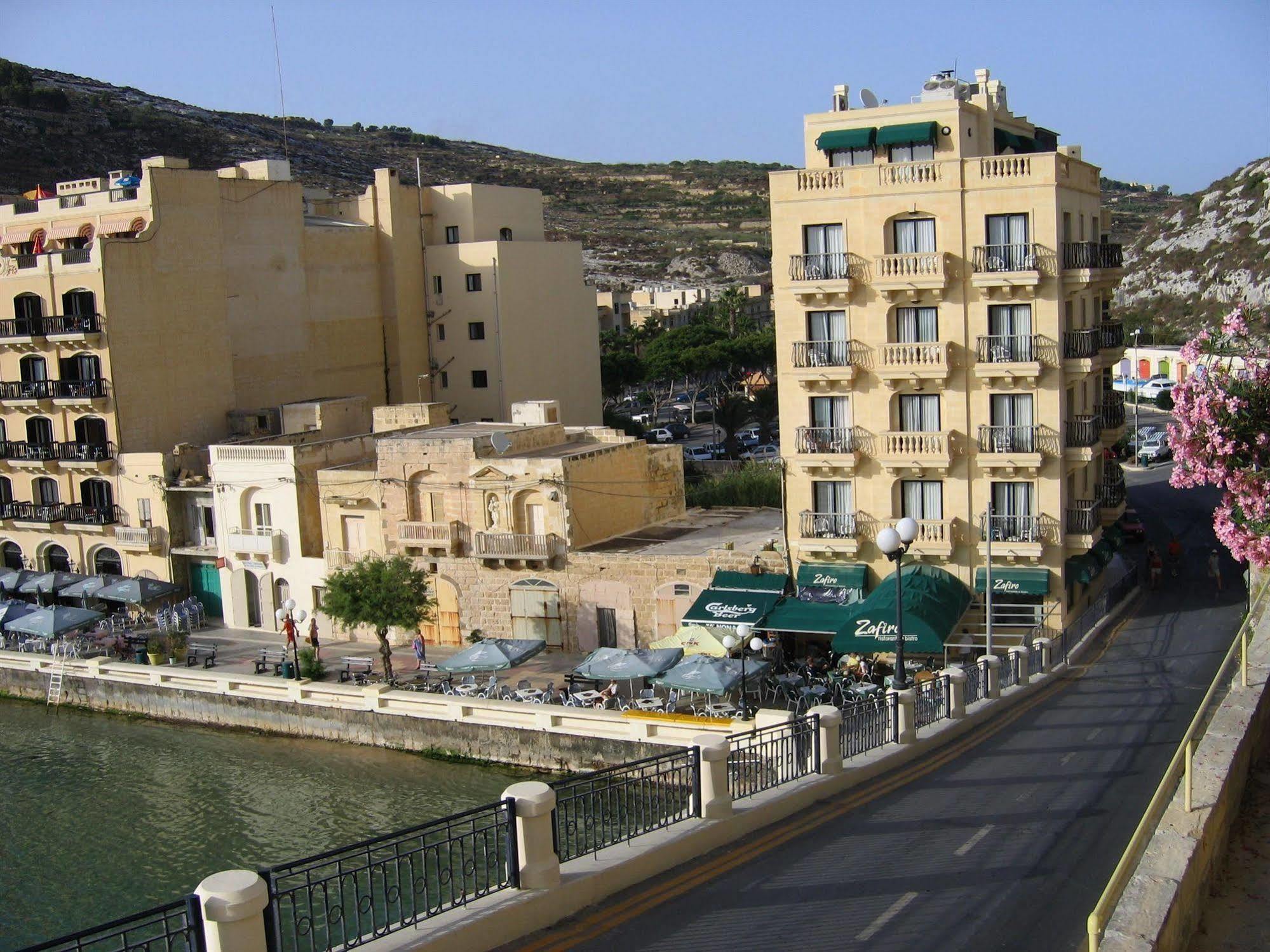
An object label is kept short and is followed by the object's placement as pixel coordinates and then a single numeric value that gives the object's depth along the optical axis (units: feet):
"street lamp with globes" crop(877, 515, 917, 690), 68.74
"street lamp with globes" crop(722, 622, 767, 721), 89.86
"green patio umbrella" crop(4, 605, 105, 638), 131.64
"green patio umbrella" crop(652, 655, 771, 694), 96.53
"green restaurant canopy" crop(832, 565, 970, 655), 99.40
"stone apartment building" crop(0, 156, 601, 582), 149.89
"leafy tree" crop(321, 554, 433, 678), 116.37
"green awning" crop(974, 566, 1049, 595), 104.78
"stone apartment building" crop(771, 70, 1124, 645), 105.40
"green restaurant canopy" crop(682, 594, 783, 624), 108.58
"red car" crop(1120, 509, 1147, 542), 142.61
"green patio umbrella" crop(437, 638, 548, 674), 107.96
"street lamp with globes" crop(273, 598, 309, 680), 114.42
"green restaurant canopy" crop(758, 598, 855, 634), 105.60
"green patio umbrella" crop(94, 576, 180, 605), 140.77
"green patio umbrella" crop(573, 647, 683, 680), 102.53
